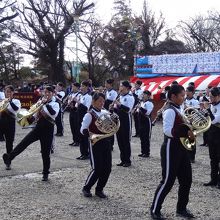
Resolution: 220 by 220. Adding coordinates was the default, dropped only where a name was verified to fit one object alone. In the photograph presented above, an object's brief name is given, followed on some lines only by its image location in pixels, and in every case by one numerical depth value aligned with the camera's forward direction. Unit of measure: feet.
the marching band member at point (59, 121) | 48.18
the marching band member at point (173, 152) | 18.70
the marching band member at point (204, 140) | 40.66
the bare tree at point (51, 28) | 119.75
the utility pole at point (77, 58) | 117.25
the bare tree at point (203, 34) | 136.05
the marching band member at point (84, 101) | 36.55
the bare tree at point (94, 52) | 130.02
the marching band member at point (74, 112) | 40.45
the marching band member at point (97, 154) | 22.27
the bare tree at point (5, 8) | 109.19
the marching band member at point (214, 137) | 24.75
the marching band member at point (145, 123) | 36.19
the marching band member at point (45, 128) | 26.71
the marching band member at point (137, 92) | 48.78
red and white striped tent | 54.27
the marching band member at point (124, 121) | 31.83
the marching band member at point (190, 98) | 38.11
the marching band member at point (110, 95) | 42.60
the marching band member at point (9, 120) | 30.89
